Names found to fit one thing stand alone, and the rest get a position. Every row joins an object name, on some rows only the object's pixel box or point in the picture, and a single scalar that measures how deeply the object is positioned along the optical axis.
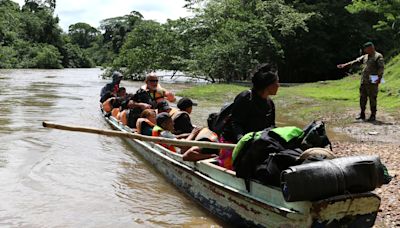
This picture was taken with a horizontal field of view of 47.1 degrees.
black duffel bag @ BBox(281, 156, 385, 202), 3.71
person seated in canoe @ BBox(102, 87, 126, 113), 11.92
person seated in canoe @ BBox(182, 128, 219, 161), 5.76
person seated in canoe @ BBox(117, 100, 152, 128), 9.30
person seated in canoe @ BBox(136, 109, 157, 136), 7.94
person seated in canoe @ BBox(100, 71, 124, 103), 13.10
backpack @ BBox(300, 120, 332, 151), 4.40
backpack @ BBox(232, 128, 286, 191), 4.34
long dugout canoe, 3.83
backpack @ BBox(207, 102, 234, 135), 5.41
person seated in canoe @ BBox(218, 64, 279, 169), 5.07
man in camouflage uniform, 10.73
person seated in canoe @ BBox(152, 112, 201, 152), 7.10
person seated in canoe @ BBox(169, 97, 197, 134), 7.70
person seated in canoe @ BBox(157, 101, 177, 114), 9.31
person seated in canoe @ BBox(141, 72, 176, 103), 9.83
